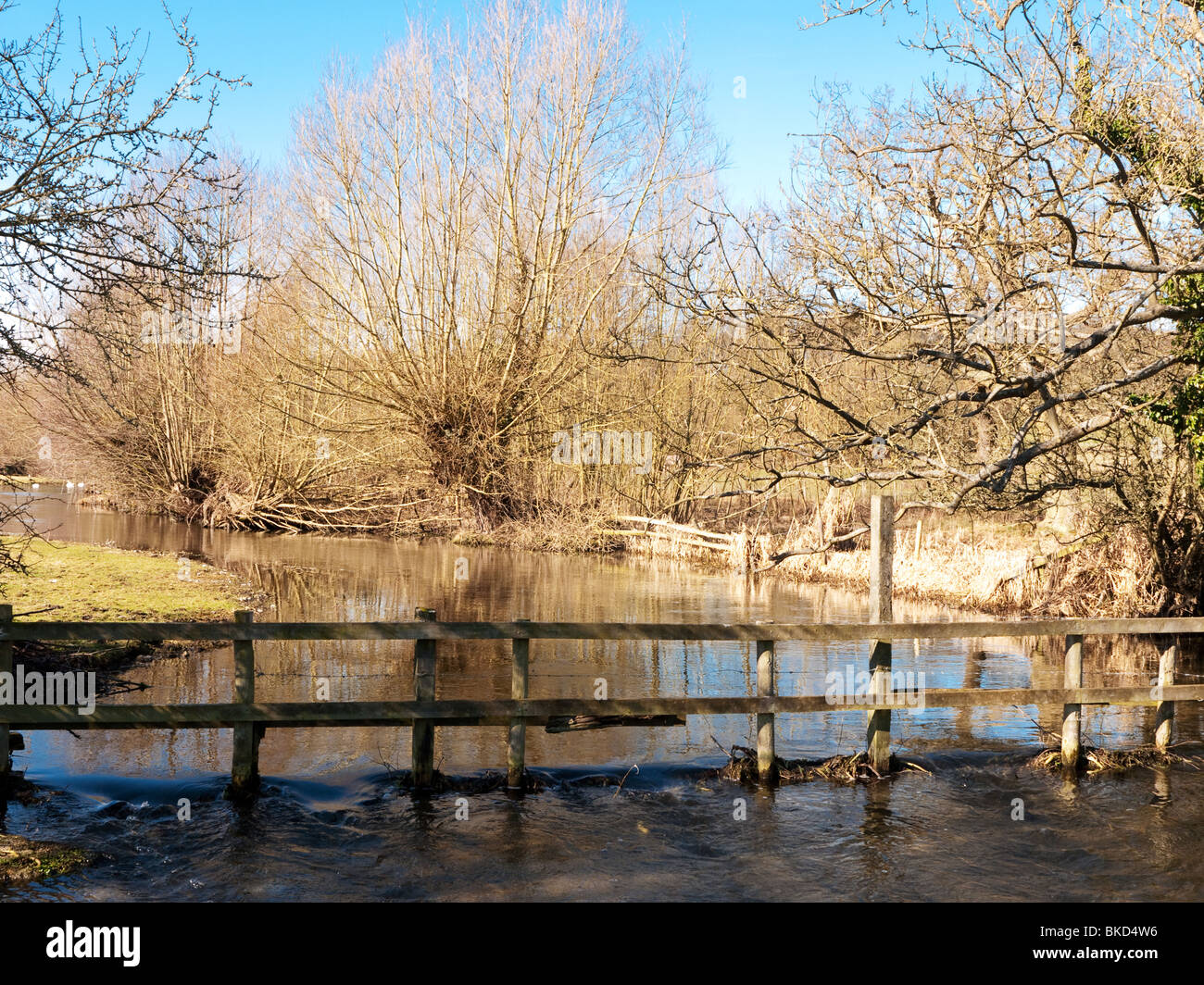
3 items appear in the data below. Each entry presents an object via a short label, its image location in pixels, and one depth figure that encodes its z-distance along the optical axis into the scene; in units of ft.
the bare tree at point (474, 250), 96.43
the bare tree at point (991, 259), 34.45
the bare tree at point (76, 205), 29.12
